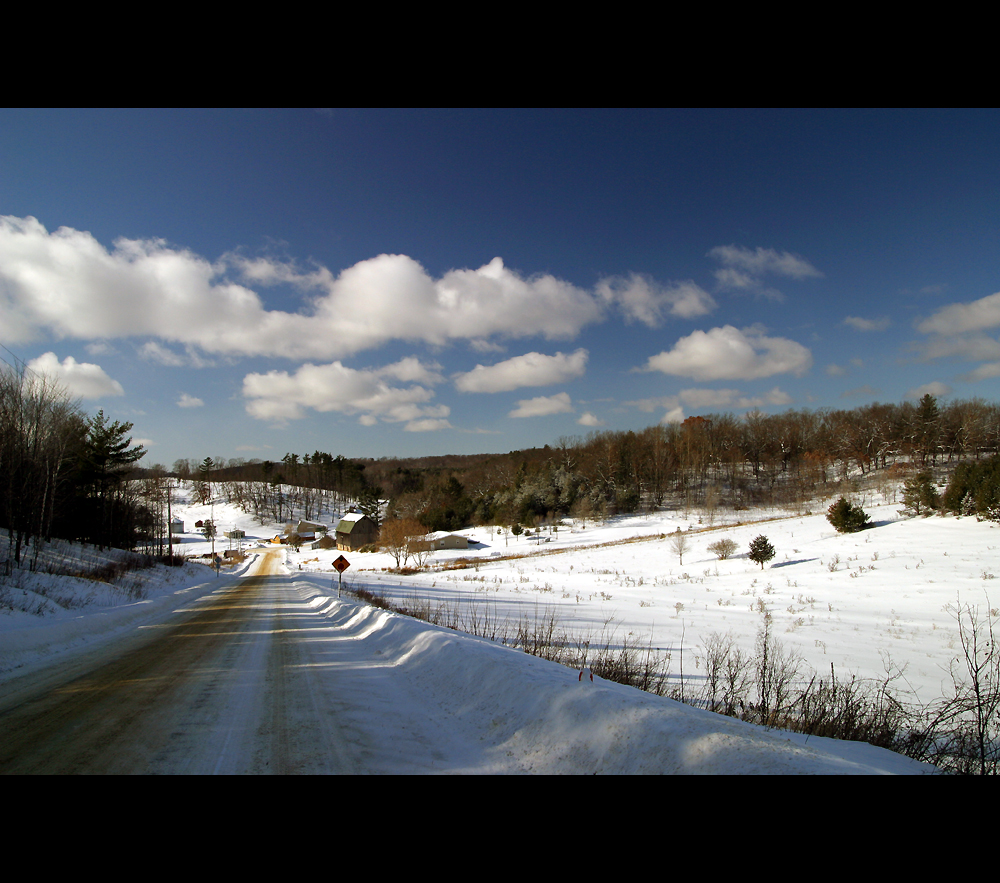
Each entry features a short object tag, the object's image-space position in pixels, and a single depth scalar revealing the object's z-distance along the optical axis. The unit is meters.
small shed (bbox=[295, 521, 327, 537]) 115.44
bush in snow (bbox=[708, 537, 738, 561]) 41.19
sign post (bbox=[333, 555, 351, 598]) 20.33
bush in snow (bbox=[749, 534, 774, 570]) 34.50
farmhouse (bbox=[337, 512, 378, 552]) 87.00
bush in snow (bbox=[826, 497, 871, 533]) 40.47
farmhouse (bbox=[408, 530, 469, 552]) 70.81
